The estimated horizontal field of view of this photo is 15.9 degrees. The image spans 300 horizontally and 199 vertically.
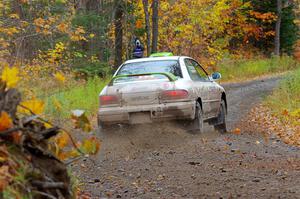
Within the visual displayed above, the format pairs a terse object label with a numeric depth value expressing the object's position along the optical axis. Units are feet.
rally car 63.26
